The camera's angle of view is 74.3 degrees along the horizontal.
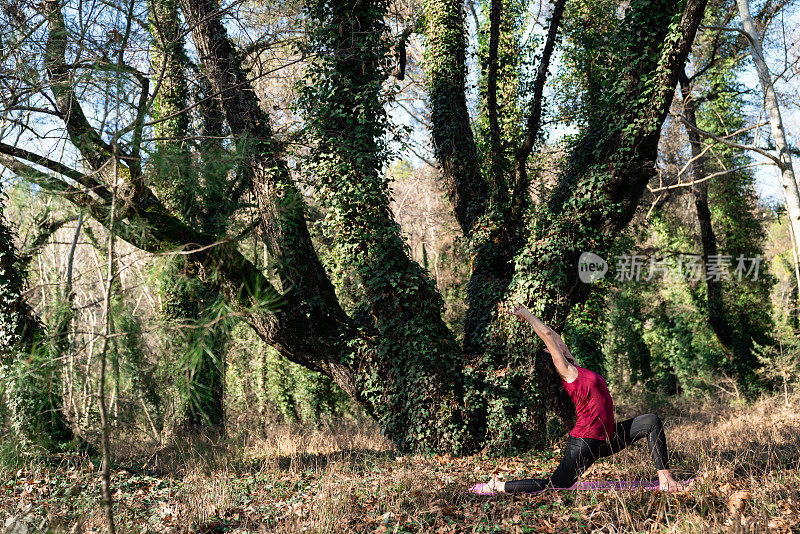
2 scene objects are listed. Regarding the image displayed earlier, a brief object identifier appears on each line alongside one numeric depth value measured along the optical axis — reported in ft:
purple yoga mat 15.28
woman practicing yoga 15.19
